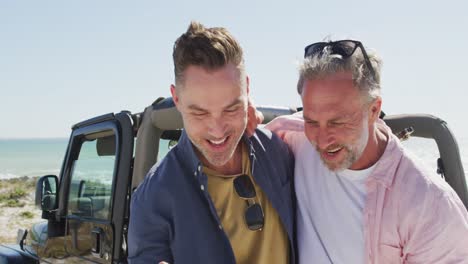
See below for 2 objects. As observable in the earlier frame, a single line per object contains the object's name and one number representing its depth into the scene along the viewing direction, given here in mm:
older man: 2045
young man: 2148
